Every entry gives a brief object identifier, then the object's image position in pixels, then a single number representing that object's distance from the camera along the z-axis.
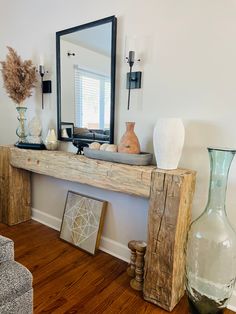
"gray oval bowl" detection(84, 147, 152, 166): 1.62
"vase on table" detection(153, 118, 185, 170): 1.43
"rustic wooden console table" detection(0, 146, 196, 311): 1.40
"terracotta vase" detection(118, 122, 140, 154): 1.68
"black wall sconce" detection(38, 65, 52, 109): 2.36
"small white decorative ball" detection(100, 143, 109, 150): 1.81
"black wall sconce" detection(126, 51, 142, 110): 1.75
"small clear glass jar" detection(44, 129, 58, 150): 2.29
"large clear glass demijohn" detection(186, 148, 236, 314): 1.31
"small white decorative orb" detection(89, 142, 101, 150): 1.86
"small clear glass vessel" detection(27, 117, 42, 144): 2.40
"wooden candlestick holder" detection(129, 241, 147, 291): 1.64
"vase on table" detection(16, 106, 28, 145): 2.48
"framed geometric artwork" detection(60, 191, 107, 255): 2.07
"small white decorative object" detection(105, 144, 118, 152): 1.76
